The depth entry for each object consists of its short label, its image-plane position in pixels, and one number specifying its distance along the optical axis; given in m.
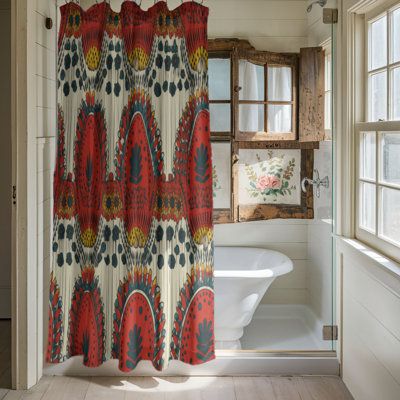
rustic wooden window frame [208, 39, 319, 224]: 3.52
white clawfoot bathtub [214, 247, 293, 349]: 3.63
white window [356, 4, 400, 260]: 2.86
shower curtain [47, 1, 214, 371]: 3.43
